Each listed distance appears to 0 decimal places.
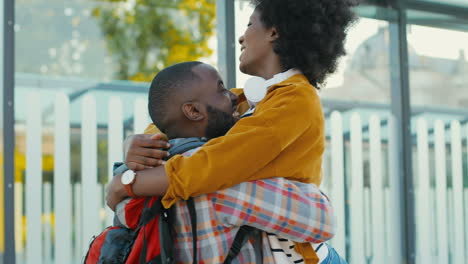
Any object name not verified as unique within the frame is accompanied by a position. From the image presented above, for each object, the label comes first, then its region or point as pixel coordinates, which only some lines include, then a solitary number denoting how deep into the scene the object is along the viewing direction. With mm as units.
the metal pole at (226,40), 3607
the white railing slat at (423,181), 4898
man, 1766
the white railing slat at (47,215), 4898
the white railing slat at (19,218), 5079
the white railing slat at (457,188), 4895
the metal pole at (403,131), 4461
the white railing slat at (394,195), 4477
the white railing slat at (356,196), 4656
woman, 1725
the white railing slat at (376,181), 4734
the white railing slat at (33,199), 3855
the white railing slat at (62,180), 4004
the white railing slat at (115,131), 4145
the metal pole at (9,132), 3279
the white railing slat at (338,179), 4488
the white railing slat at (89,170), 4039
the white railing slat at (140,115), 4168
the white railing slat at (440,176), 4895
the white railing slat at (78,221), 4289
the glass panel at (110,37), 10812
